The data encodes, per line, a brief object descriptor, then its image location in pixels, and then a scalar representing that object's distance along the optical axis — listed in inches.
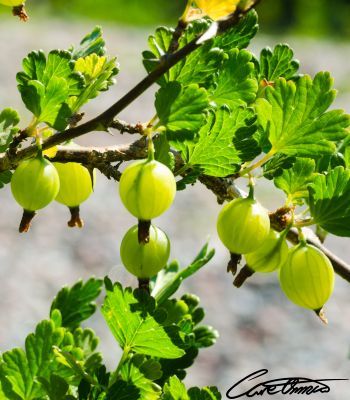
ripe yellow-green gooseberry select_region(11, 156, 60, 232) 25.9
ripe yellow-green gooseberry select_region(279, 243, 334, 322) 26.4
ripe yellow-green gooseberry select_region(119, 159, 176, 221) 25.7
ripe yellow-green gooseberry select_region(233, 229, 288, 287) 26.7
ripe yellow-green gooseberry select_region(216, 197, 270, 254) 26.2
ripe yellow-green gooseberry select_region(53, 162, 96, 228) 27.3
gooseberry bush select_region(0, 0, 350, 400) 26.0
